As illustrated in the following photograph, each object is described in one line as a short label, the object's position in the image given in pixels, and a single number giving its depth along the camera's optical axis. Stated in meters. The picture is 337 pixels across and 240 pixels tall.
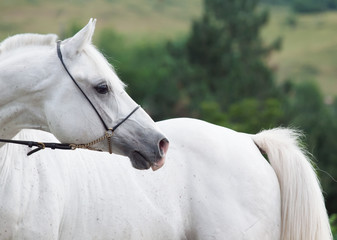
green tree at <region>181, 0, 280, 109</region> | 94.56
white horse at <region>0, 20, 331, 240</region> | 8.59
